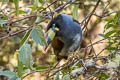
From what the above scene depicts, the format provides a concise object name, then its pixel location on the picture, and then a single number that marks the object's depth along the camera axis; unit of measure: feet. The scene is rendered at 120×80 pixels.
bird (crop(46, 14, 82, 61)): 25.49
